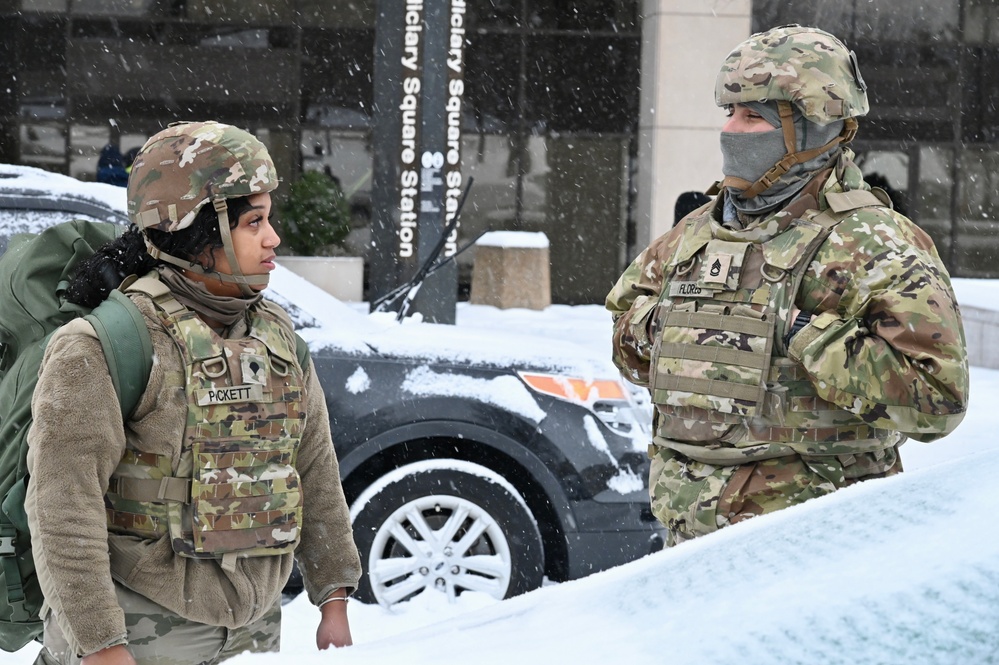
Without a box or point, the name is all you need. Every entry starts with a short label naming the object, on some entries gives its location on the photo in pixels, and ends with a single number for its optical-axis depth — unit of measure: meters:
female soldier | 4.04
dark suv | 9.41
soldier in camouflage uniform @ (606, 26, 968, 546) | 4.83
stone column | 29.66
